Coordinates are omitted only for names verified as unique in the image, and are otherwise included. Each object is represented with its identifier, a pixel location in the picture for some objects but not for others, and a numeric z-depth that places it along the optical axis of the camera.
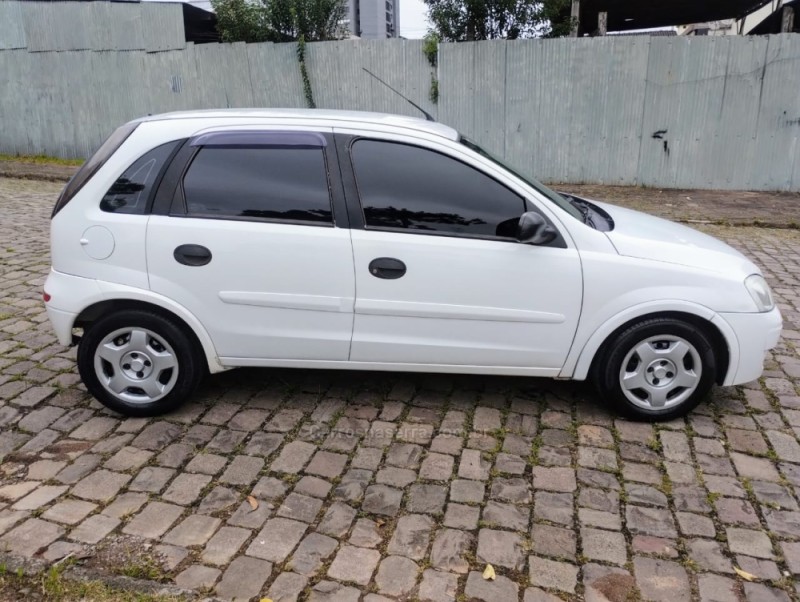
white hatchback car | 3.97
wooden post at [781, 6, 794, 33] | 12.91
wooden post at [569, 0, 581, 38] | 13.68
